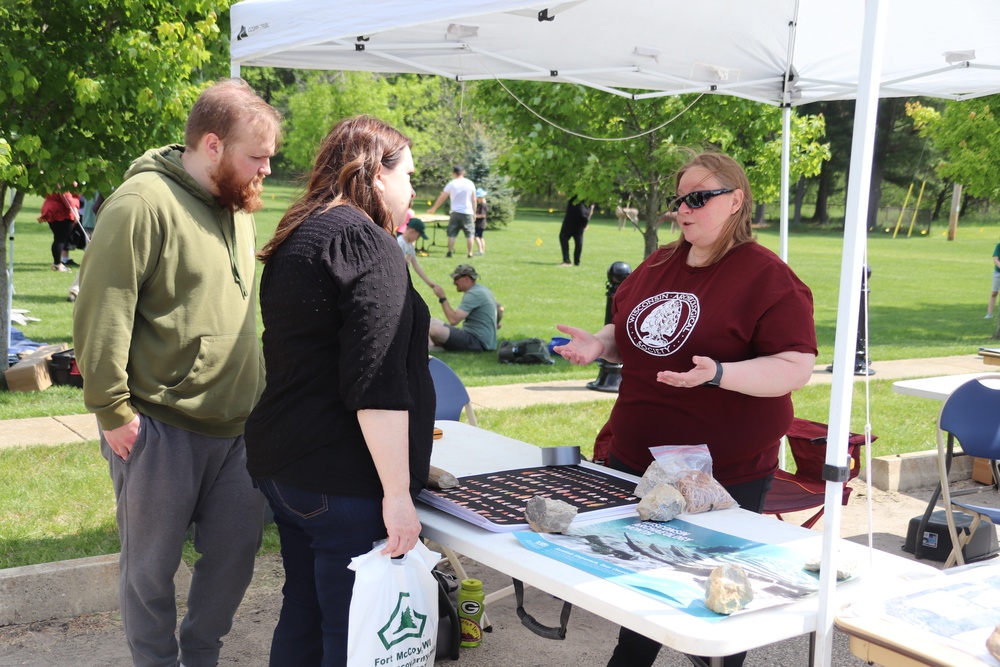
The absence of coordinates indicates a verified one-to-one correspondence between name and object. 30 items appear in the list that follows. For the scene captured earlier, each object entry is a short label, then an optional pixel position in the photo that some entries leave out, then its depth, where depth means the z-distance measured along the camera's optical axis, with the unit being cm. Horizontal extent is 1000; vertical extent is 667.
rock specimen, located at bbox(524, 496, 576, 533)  235
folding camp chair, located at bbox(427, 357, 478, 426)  417
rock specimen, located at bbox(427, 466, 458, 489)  271
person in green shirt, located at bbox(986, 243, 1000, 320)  1435
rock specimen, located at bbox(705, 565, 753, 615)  189
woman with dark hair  216
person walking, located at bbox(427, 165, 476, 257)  1936
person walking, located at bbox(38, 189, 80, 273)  1381
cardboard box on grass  763
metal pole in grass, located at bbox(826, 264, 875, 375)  981
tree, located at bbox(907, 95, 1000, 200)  1402
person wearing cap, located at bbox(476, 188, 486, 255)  2167
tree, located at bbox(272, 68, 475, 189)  3431
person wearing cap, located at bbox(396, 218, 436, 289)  1175
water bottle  368
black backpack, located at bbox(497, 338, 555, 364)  963
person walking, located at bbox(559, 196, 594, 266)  1856
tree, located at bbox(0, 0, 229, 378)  703
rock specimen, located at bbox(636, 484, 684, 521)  247
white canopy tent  395
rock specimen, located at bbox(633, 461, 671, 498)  262
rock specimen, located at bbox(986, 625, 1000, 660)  167
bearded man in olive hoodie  258
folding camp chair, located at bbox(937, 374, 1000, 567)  411
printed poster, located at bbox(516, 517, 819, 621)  201
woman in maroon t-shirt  273
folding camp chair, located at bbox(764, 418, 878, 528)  412
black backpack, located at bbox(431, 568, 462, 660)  352
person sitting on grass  996
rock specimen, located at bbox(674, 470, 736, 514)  257
